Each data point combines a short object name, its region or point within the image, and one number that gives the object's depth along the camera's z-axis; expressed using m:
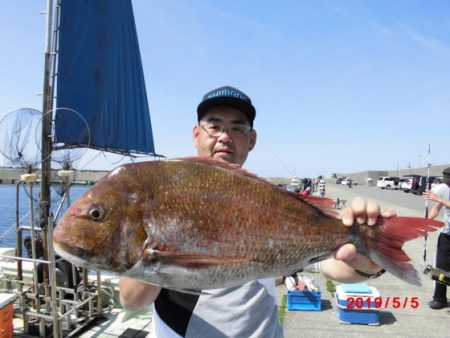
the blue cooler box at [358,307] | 5.30
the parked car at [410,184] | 41.59
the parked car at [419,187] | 35.54
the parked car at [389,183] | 53.28
